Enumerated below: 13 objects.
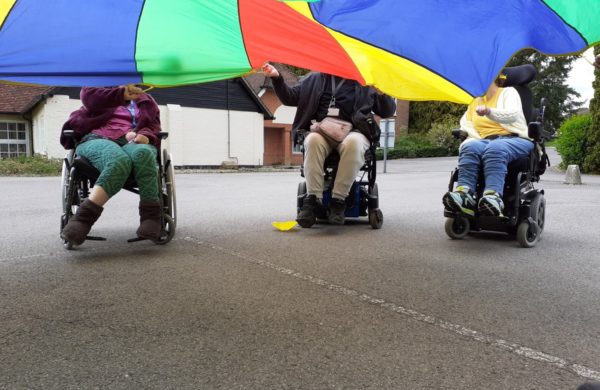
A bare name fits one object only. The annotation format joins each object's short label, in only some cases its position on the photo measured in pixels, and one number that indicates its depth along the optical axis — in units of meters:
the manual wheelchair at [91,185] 4.26
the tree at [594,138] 17.33
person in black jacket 5.42
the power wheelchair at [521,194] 4.89
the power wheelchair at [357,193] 5.77
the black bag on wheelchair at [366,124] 5.50
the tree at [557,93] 55.34
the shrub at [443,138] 41.47
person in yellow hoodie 4.65
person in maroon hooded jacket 4.11
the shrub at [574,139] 18.30
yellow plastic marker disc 5.71
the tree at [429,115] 45.00
